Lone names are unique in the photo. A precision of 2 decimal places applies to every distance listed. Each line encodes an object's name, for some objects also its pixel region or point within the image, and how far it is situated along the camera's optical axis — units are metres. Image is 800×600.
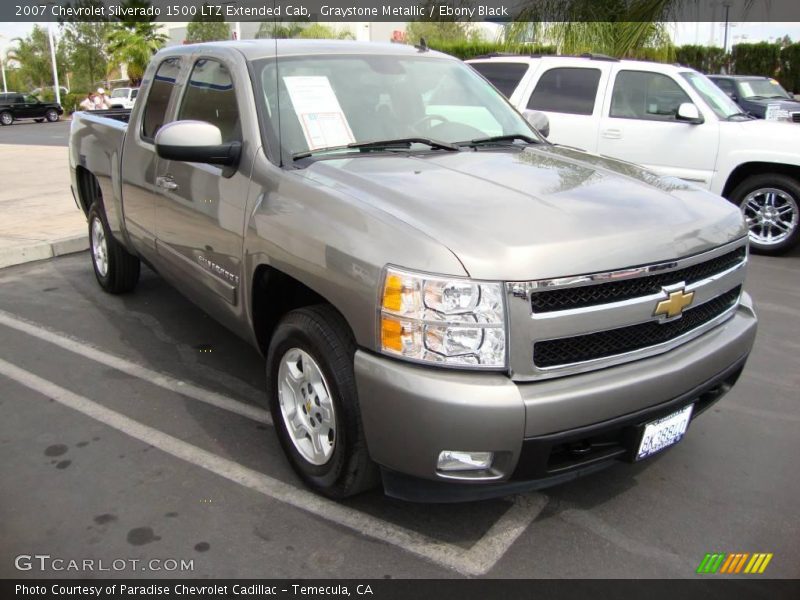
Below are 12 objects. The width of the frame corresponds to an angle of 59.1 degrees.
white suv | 7.46
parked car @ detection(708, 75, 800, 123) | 14.85
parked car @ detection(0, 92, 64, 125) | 36.44
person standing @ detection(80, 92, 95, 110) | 22.47
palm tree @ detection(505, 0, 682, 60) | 12.70
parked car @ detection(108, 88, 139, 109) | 33.24
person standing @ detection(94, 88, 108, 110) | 22.80
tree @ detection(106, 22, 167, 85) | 45.00
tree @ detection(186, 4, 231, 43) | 36.15
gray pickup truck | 2.39
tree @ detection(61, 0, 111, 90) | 50.28
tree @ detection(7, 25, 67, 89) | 61.72
